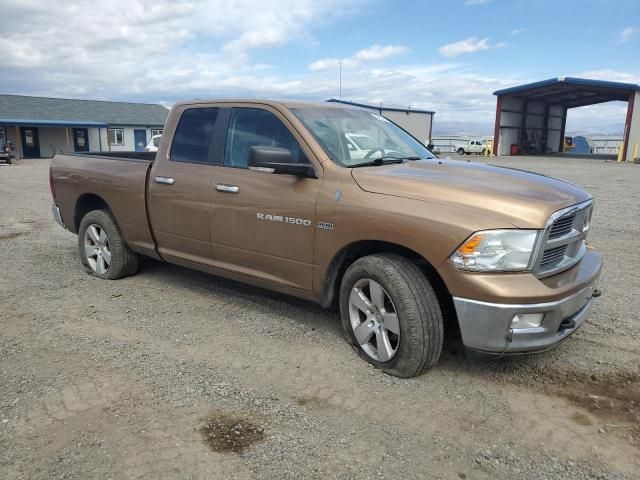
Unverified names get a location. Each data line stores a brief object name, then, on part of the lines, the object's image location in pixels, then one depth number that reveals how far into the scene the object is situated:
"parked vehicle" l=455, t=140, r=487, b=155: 47.78
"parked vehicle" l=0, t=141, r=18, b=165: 30.33
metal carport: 35.47
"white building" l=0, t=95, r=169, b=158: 36.41
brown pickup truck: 3.11
